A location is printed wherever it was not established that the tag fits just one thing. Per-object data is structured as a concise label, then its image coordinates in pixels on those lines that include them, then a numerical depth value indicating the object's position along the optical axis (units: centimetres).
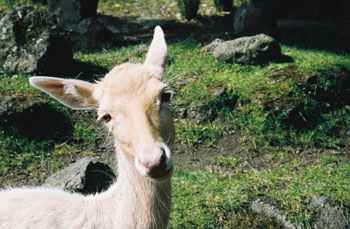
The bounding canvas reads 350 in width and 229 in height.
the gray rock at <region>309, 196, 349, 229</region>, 415
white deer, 278
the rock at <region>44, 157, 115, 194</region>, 442
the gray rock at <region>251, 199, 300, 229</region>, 420
